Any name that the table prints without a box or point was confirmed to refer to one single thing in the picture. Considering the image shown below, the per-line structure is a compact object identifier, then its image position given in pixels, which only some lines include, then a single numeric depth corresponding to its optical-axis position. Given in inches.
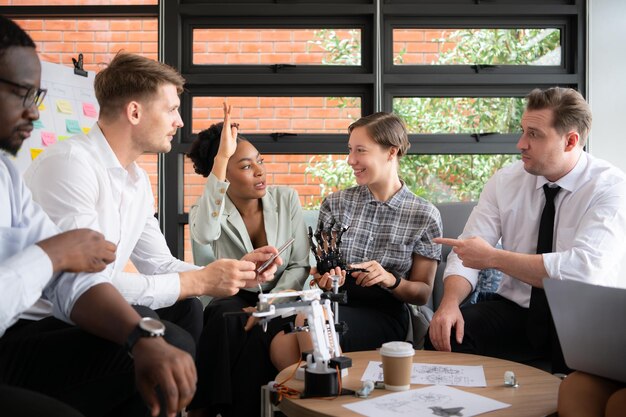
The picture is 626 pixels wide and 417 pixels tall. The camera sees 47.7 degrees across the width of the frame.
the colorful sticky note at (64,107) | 144.8
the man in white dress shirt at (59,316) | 49.3
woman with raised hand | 102.5
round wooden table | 65.1
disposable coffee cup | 70.2
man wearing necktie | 95.7
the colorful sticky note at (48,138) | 139.7
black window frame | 161.5
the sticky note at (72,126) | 145.3
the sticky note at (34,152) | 137.3
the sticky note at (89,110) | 151.4
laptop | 59.9
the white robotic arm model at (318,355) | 67.4
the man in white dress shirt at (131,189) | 77.9
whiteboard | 138.3
